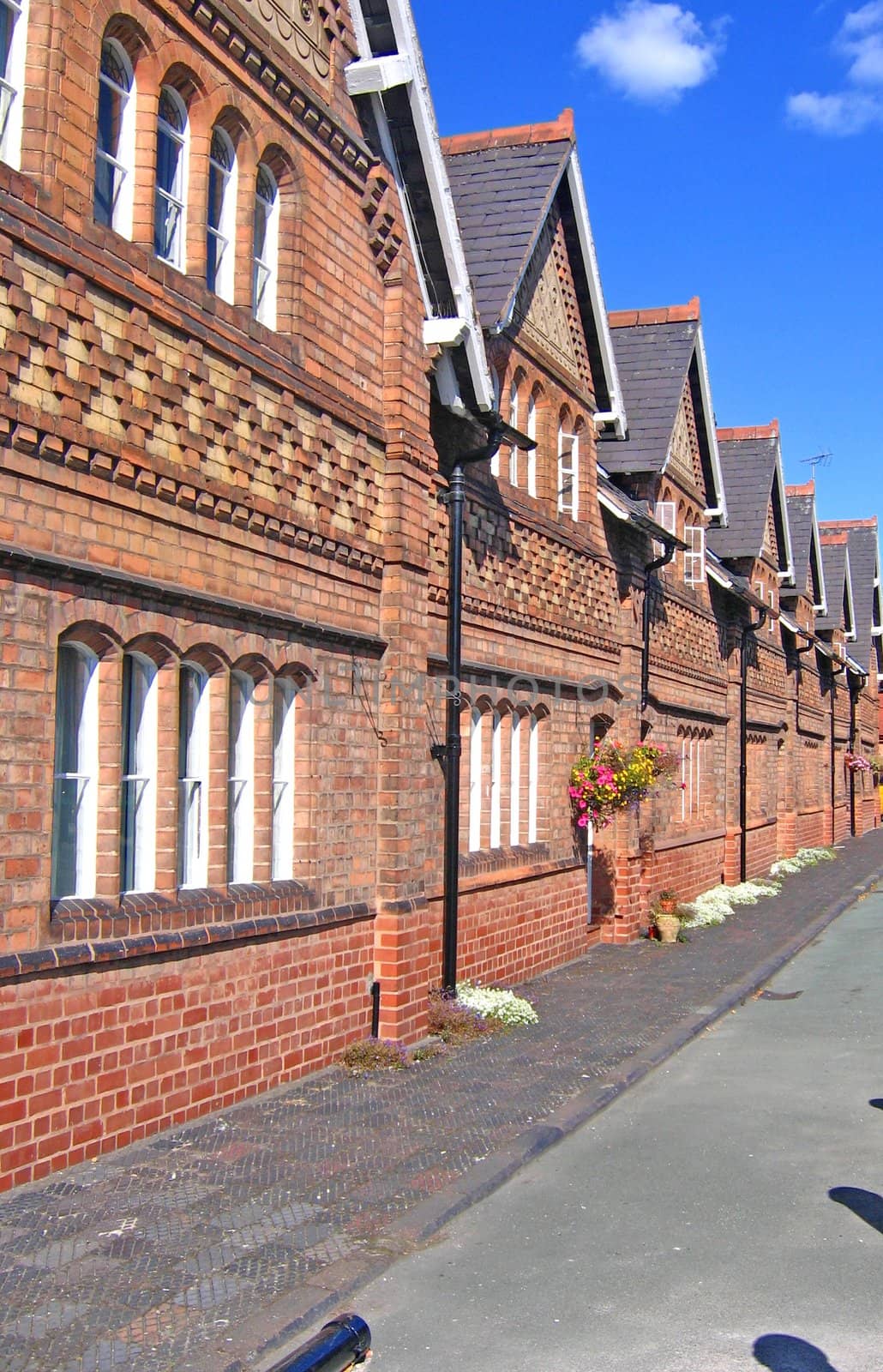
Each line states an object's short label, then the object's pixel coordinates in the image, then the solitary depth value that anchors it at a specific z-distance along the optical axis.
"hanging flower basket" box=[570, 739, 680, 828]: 14.62
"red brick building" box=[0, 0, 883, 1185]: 6.68
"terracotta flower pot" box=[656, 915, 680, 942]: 17.27
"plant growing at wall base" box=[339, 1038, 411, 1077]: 9.41
